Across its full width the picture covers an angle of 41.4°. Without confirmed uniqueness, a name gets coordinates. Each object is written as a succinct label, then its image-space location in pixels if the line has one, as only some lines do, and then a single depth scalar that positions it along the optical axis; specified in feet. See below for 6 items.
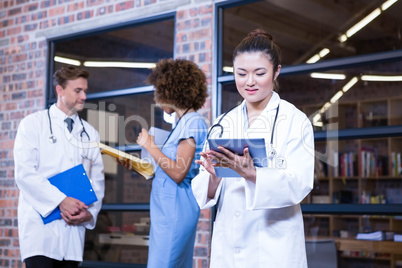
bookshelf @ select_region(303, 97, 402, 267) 23.36
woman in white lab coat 6.25
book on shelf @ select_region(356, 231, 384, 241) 17.80
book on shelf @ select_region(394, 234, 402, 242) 16.45
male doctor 10.65
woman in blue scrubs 9.24
